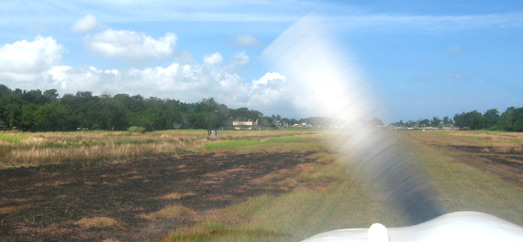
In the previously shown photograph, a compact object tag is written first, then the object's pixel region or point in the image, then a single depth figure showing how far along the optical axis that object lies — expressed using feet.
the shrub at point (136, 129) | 173.17
